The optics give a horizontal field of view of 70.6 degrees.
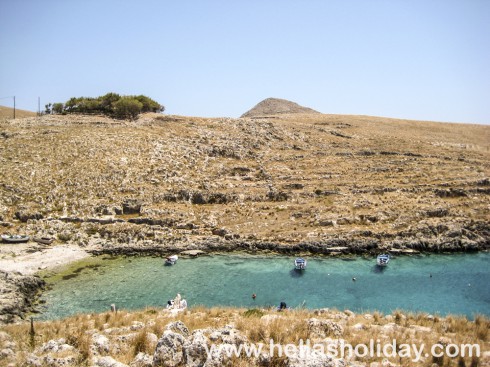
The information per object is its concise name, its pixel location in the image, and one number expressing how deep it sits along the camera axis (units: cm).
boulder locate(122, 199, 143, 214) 6050
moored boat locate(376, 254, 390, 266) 4627
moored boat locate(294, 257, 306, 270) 4481
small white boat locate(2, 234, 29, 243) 4844
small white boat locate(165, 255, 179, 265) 4694
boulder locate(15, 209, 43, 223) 5450
